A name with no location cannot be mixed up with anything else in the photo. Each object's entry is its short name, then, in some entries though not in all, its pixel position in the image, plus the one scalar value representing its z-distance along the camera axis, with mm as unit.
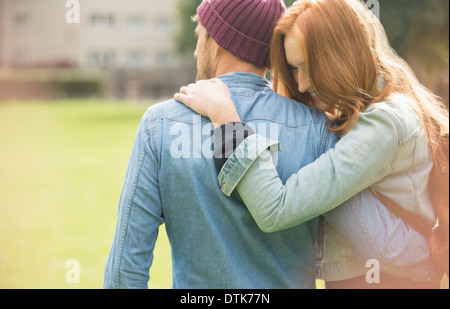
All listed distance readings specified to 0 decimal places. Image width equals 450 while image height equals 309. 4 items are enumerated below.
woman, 2496
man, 2546
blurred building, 37881
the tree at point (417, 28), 10683
